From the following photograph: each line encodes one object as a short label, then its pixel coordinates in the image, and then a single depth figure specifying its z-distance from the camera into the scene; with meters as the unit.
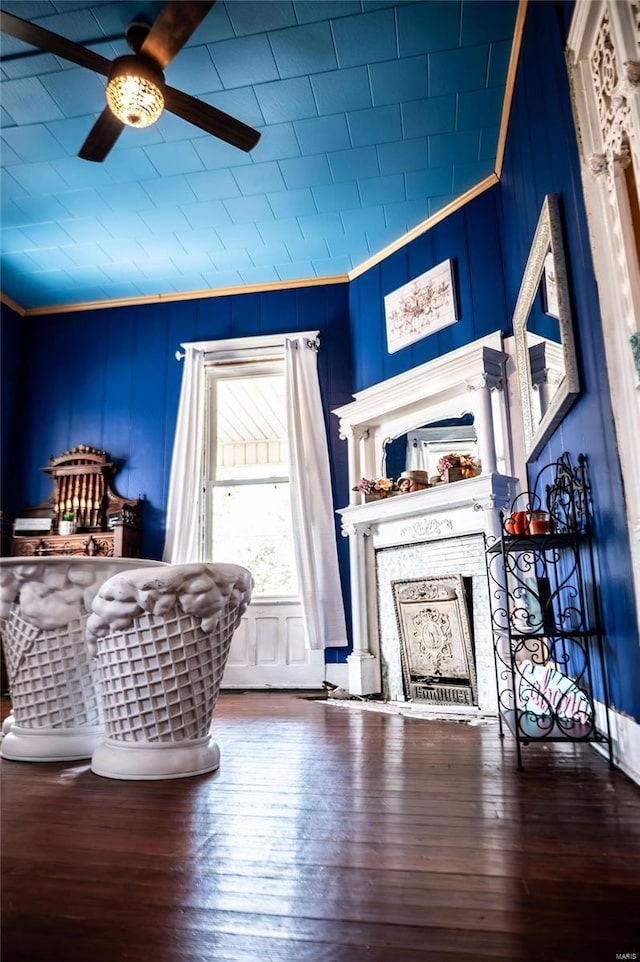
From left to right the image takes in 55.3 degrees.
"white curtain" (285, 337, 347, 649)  4.69
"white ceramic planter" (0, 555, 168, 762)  2.19
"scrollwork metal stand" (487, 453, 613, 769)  2.18
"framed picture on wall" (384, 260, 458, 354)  4.36
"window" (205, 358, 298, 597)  5.12
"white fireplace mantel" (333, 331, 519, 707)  3.73
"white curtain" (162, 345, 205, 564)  5.00
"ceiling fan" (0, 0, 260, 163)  2.63
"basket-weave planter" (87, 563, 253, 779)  1.93
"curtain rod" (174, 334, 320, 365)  5.19
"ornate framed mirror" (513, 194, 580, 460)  2.36
